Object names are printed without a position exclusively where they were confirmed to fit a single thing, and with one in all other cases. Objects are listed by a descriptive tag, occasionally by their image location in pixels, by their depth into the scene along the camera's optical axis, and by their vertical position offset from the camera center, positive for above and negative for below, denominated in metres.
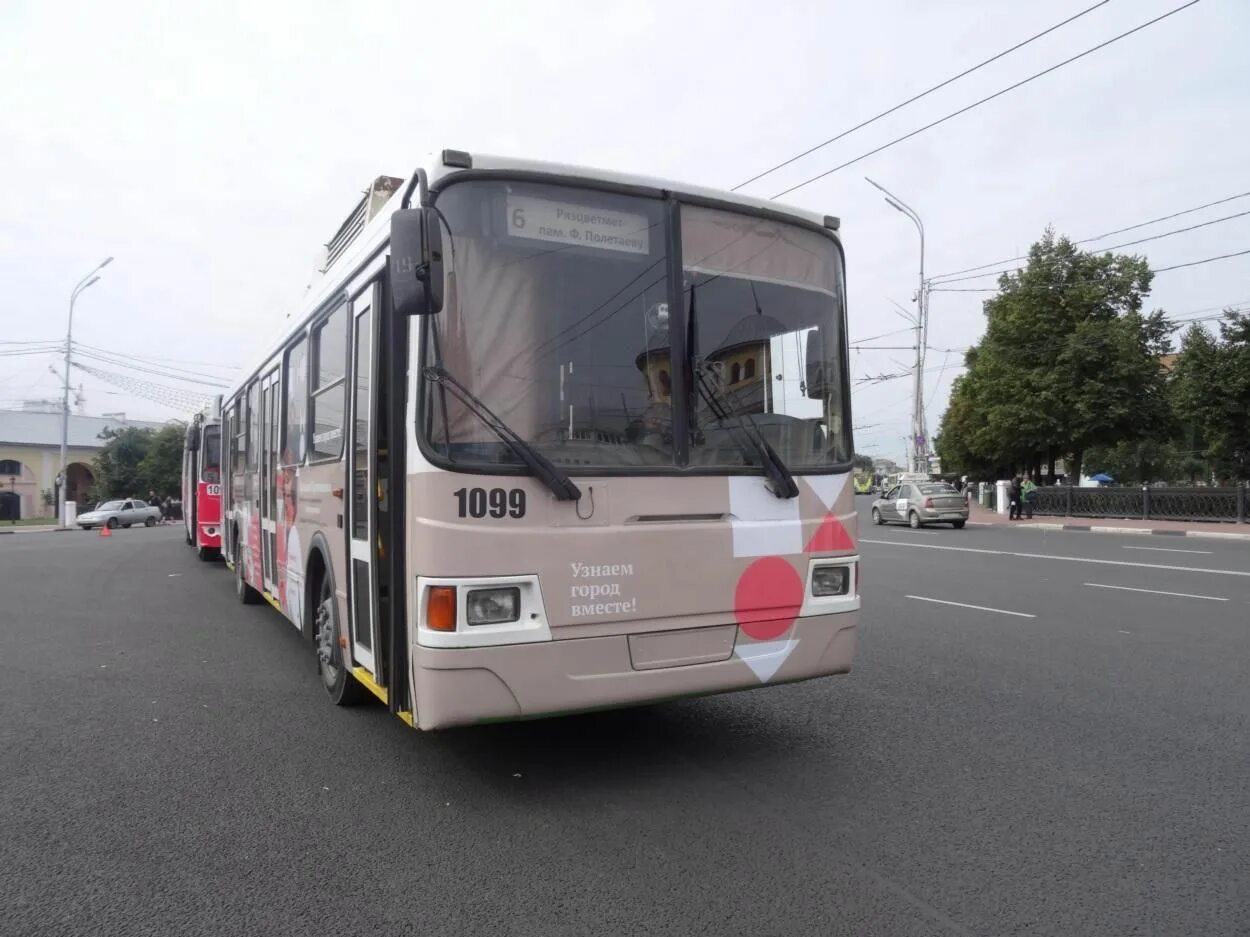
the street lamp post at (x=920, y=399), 35.78 +3.51
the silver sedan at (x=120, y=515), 40.69 -0.46
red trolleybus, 15.79 +0.44
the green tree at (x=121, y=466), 52.00 +2.16
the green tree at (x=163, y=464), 51.59 +2.20
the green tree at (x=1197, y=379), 26.48 +3.00
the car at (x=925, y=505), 27.88 -0.48
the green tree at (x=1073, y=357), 36.91 +5.25
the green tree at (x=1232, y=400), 25.88 +2.33
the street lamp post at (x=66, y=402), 42.06 +4.78
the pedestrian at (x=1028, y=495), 33.28 -0.29
